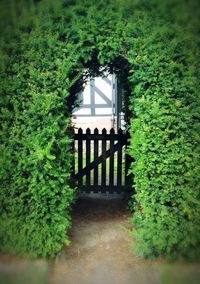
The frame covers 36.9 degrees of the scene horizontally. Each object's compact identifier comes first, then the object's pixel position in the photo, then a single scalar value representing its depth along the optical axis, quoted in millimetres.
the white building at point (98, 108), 15742
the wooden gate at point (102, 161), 6076
